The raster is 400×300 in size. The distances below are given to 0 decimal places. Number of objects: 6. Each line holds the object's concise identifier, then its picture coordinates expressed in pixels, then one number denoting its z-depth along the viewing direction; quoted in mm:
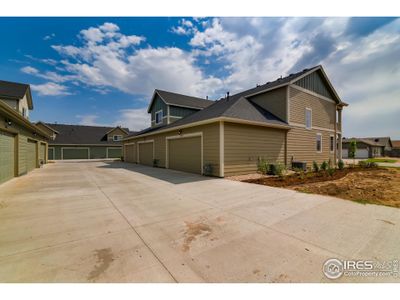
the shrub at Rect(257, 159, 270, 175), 9320
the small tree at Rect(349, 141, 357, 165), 23900
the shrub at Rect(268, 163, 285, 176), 8735
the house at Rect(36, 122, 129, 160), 26422
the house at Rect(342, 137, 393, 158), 33625
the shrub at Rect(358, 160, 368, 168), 12152
